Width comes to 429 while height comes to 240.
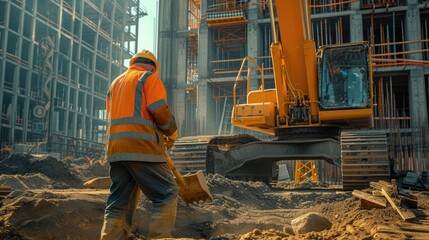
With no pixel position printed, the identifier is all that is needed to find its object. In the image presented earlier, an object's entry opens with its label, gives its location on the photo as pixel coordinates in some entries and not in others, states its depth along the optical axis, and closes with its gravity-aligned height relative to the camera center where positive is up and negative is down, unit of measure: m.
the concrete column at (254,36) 24.30 +7.02
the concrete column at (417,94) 20.94 +3.29
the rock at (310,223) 4.29 -0.62
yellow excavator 8.42 +1.07
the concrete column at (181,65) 26.09 +5.79
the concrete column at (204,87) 23.92 +4.11
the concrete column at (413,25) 21.86 +6.85
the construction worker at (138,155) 3.57 +0.04
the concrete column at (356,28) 22.75 +6.94
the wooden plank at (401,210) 3.77 -0.45
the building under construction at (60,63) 30.66 +8.05
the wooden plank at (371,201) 4.43 -0.41
